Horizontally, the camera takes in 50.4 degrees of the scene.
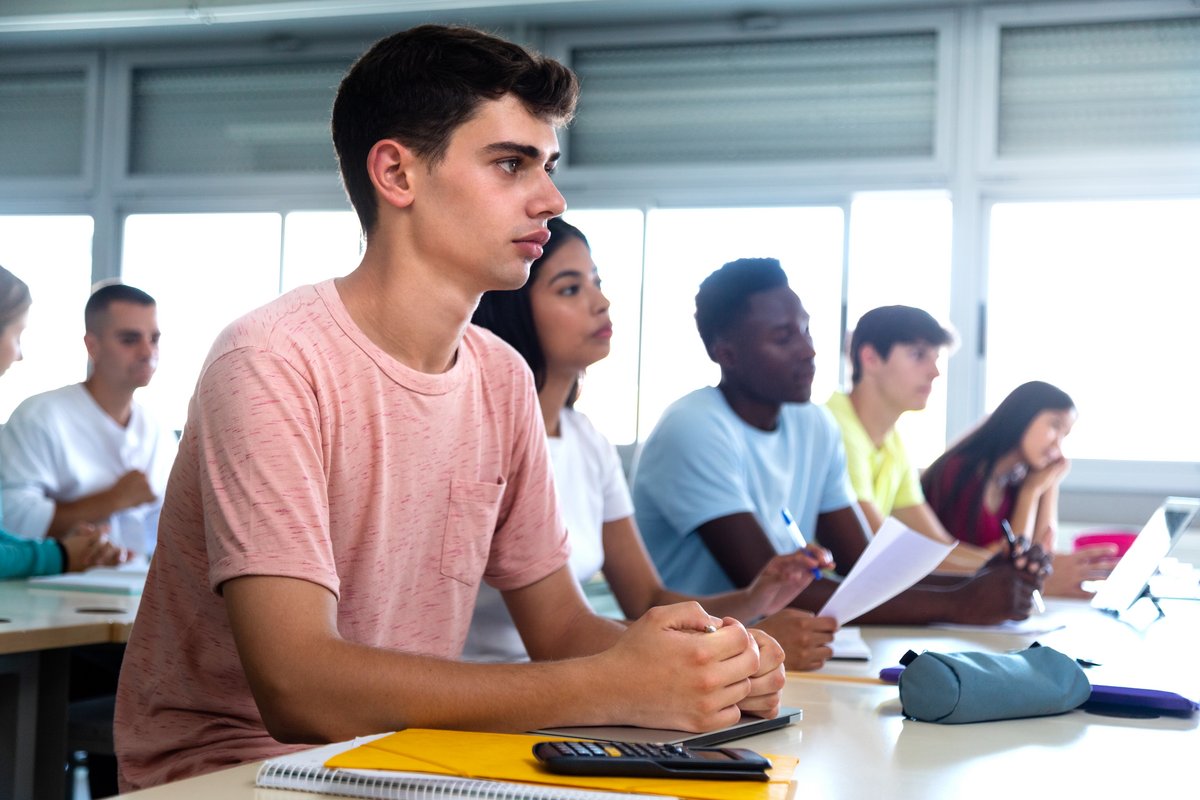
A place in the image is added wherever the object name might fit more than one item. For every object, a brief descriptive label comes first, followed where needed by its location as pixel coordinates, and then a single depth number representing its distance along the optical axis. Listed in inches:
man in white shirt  131.2
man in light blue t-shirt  90.4
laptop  105.2
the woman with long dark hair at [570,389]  90.0
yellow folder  35.0
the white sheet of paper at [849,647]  70.9
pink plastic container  152.2
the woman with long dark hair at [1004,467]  157.3
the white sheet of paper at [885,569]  64.4
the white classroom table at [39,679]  78.6
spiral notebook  33.5
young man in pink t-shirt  44.9
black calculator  35.9
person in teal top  107.7
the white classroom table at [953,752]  38.8
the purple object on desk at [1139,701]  53.9
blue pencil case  49.6
